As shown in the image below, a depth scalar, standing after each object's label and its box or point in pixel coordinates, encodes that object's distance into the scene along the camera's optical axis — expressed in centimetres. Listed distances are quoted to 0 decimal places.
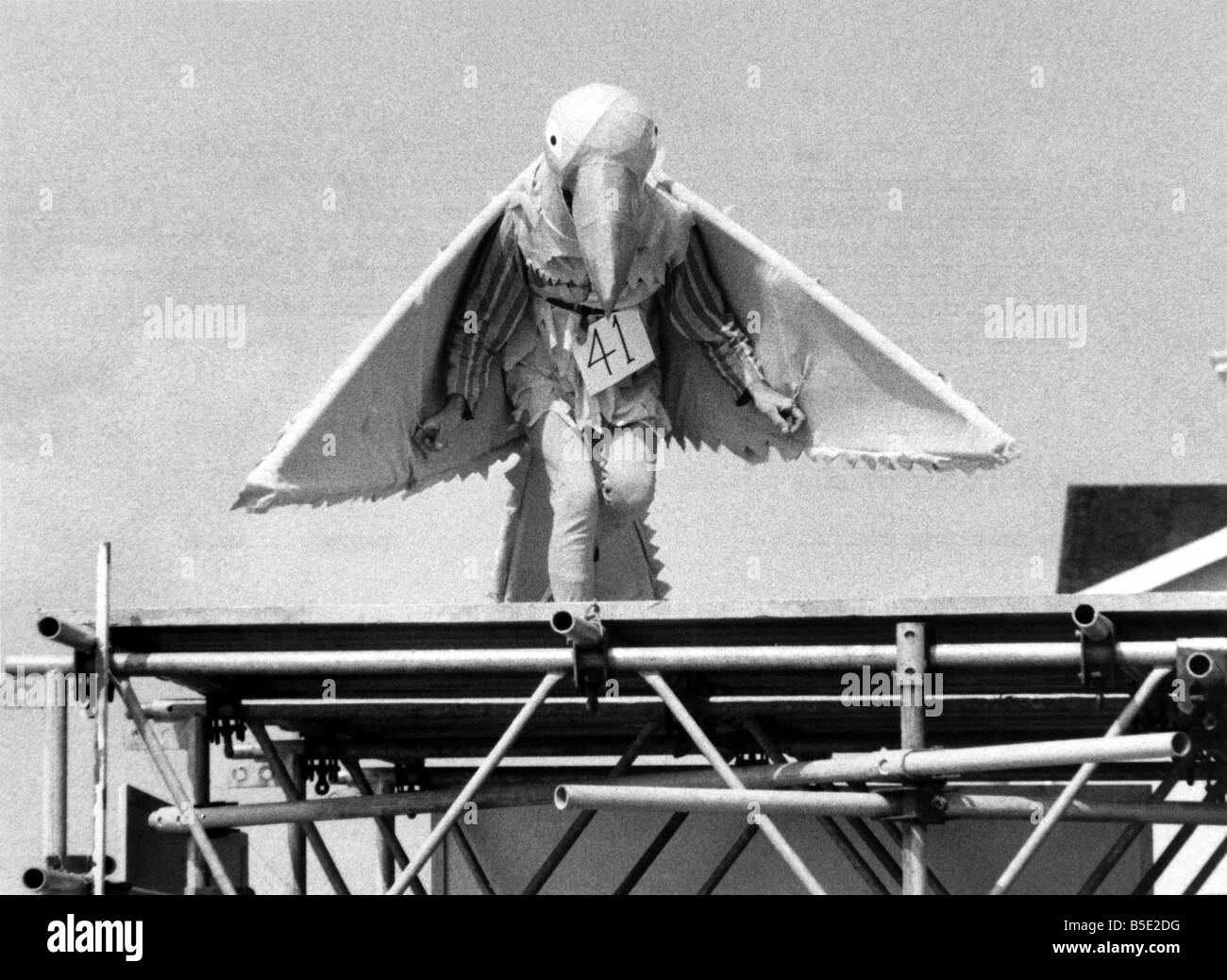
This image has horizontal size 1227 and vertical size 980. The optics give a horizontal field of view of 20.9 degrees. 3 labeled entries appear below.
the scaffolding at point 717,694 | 1533
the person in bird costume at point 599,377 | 1764
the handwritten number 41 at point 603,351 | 1812
